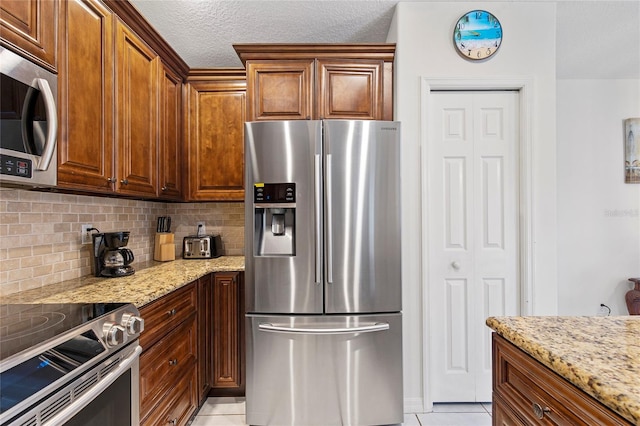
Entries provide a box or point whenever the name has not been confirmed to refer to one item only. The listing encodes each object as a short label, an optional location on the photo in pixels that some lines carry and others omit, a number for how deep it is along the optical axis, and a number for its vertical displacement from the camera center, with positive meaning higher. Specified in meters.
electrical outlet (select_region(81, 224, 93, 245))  1.90 -0.11
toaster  2.74 -0.27
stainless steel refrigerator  1.94 -0.39
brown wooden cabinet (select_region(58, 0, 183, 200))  1.43 +0.58
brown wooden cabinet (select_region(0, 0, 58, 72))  1.12 +0.70
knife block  2.58 -0.25
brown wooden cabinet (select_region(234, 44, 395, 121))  2.22 +0.90
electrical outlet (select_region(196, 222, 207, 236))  2.91 -0.13
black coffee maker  1.83 -0.22
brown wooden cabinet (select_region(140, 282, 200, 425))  1.46 -0.75
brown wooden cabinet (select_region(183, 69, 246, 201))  2.66 +0.64
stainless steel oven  0.78 -0.42
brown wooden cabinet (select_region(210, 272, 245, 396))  2.29 -0.84
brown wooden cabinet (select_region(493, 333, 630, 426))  0.67 -0.44
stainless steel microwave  1.06 +0.33
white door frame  2.20 +0.24
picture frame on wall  3.40 +0.63
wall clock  2.21 +1.21
